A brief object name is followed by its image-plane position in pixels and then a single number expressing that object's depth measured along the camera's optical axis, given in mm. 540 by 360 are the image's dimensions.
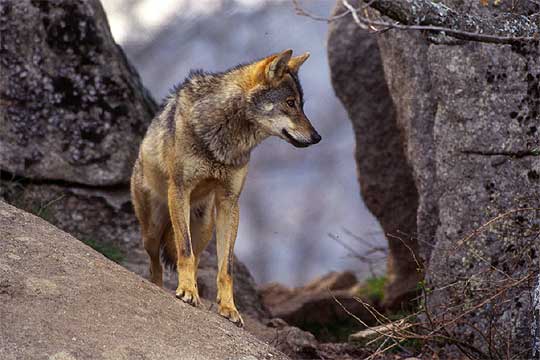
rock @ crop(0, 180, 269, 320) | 20797
